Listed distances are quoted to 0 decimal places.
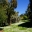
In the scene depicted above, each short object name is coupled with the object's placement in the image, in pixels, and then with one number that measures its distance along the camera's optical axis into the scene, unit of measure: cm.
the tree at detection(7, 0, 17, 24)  1046
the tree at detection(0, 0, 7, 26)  752
